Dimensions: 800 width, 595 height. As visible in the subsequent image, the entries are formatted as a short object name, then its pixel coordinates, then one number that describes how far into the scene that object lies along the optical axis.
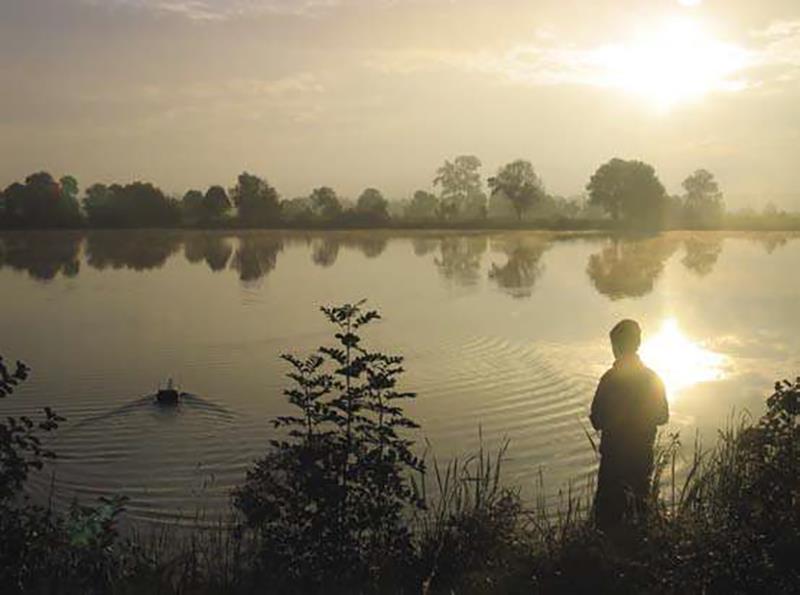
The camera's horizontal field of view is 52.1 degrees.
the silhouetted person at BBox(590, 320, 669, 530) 7.30
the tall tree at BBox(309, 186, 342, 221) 106.76
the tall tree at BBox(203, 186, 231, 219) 105.31
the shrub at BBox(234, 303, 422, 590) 6.82
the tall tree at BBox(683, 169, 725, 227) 161.75
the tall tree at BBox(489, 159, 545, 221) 119.94
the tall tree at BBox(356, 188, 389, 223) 103.31
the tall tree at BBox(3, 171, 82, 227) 89.06
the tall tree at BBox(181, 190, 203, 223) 106.88
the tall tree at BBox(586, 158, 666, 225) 106.00
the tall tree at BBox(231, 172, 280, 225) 104.88
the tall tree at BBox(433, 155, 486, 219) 163.00
